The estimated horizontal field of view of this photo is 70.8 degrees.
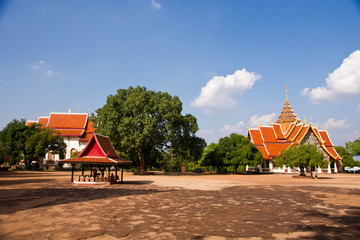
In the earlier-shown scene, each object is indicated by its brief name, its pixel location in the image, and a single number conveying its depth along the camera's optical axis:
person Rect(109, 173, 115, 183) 20.55
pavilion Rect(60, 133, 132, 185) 19.47
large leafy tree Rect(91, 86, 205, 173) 33.31
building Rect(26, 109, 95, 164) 56.44
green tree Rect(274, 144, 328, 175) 30.12
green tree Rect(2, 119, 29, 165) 41.84
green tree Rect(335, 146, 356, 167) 54.28
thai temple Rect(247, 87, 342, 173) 48.28
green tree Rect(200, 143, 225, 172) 43.50
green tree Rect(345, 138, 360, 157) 54.33
